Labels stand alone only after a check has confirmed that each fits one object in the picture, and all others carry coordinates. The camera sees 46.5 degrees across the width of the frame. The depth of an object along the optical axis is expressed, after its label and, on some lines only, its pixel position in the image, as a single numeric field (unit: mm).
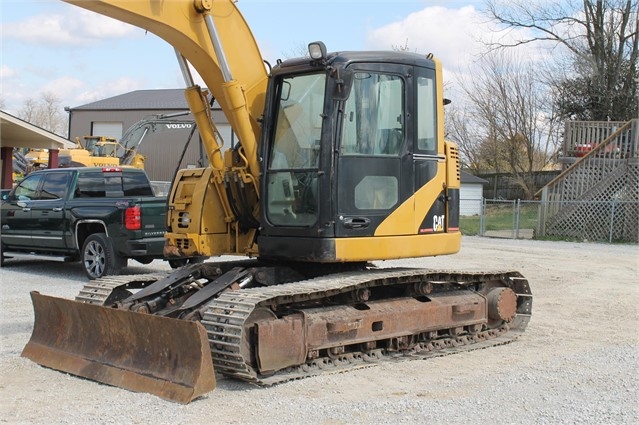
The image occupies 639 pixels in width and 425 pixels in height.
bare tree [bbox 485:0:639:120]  30672
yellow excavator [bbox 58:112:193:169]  25062
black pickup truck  11703
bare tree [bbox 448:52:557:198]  36500
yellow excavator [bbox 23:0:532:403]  6102
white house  38469
